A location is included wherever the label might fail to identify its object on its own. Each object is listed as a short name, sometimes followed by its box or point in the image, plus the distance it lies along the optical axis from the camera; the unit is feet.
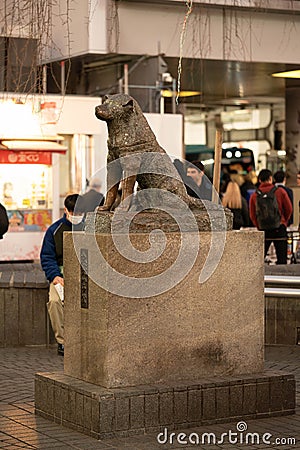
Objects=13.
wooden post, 28.53
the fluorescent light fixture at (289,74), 85.10
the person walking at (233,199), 56.75
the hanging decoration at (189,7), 29.42
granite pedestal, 25.22
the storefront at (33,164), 70.13
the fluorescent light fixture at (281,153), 110.52
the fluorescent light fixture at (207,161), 117.63
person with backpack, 53.72
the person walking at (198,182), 41.52
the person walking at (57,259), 38.81
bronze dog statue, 26.91
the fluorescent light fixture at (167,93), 74.35
